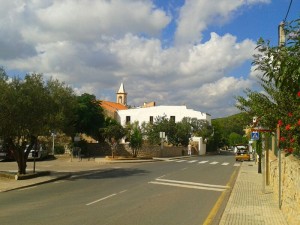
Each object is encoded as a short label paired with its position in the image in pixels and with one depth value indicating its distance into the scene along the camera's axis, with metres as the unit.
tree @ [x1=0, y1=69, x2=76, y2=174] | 12.74
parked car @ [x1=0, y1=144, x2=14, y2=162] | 23.47
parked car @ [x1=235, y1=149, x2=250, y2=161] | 30.13
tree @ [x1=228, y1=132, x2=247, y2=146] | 73.37
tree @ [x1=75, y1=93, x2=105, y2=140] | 29.82
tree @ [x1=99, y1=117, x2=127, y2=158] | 26.63
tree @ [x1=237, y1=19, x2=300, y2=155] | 3.57
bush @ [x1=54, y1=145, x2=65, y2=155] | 30.49
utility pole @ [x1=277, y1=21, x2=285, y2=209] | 6.73
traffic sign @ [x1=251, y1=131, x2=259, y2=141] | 11.55
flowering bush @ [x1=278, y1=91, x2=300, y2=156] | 6.03
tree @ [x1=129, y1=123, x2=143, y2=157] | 28.47
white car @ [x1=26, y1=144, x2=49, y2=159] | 24.65
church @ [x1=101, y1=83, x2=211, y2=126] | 50.84
